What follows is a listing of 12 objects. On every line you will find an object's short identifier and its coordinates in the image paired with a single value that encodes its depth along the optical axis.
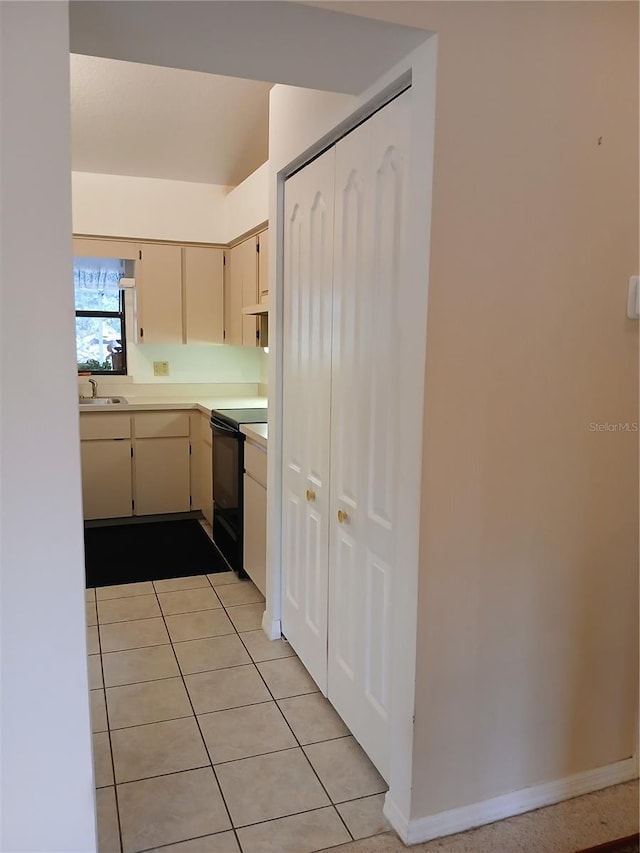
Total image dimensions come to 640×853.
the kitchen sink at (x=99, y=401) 4.67
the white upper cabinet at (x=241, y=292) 4.07
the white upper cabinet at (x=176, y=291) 4.52
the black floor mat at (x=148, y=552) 3.71
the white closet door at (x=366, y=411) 1.83
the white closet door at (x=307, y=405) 2.30
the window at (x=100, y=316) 4.80
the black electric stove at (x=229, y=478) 3.49
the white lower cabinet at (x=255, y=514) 3.12
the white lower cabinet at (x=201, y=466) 4.41
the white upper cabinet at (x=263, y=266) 3.78
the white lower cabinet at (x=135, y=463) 4.38
